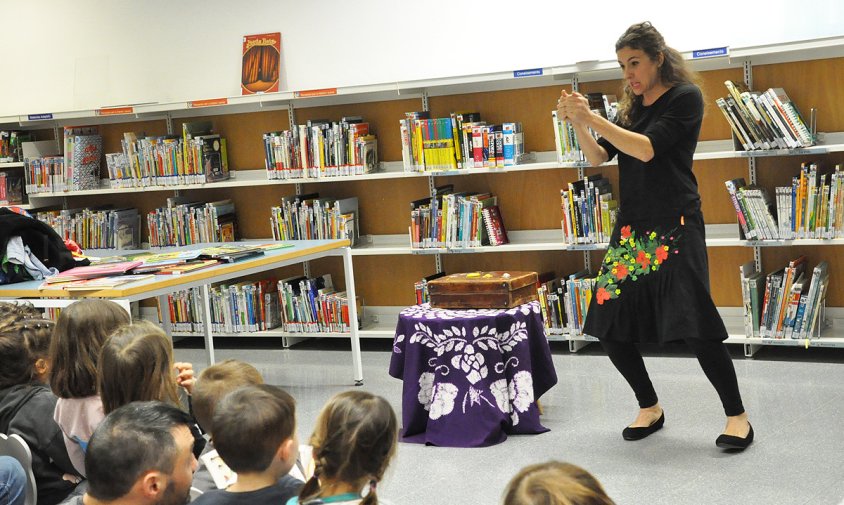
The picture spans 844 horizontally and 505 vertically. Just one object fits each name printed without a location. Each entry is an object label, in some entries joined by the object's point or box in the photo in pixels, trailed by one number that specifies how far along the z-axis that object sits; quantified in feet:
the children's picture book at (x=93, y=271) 13.71
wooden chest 13.73
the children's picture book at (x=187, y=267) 13.80
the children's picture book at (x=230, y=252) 14.69
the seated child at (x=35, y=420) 9.01
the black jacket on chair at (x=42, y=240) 14.11
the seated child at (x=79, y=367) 8.92
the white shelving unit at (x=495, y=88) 16.17
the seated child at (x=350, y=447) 6.43
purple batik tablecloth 13.34
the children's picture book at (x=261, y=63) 20.81
